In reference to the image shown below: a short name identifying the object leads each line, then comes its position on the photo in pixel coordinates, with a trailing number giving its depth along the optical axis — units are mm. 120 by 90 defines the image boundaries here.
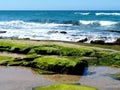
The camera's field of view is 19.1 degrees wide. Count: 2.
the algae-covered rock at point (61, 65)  15391
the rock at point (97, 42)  26812
